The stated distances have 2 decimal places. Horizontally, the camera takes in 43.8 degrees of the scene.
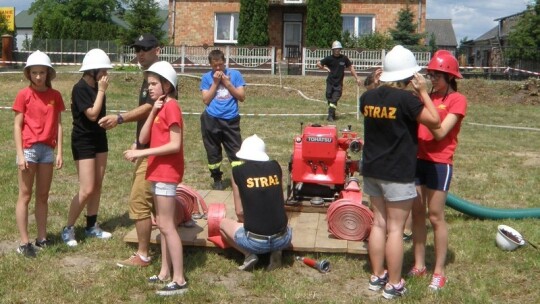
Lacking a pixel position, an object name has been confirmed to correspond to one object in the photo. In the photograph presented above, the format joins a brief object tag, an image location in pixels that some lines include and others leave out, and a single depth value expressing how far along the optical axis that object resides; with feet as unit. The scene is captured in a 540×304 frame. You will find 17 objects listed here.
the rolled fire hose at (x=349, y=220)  19.25
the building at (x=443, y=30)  244.63
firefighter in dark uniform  52.21
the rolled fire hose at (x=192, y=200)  21.56
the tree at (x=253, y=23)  103.04
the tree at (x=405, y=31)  102.06
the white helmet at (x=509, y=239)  19.42
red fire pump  21.95
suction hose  22.57
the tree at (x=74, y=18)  151.94
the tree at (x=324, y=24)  101.35
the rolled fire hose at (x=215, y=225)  19.00
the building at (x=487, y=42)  174.50
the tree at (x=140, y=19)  109.29
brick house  108.17
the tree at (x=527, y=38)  101.50
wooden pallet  18.90
